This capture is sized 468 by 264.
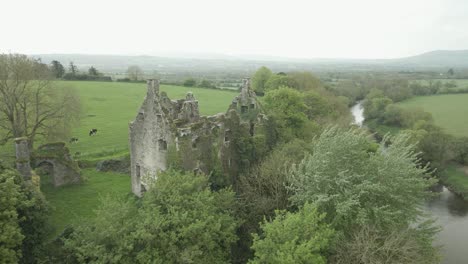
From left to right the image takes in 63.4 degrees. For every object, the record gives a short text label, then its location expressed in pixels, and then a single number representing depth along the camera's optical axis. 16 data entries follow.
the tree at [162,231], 18.52
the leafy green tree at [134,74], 106.34
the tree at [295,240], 18.08
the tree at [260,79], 84.31
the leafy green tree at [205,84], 105.62
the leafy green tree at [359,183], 21.14
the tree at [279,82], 69.25
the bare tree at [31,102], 36.62
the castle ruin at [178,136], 26.16
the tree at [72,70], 96.68
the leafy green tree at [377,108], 77.38
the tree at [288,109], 39.81
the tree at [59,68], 91.12
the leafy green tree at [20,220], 16.84
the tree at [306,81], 72.69
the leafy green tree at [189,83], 105.45
